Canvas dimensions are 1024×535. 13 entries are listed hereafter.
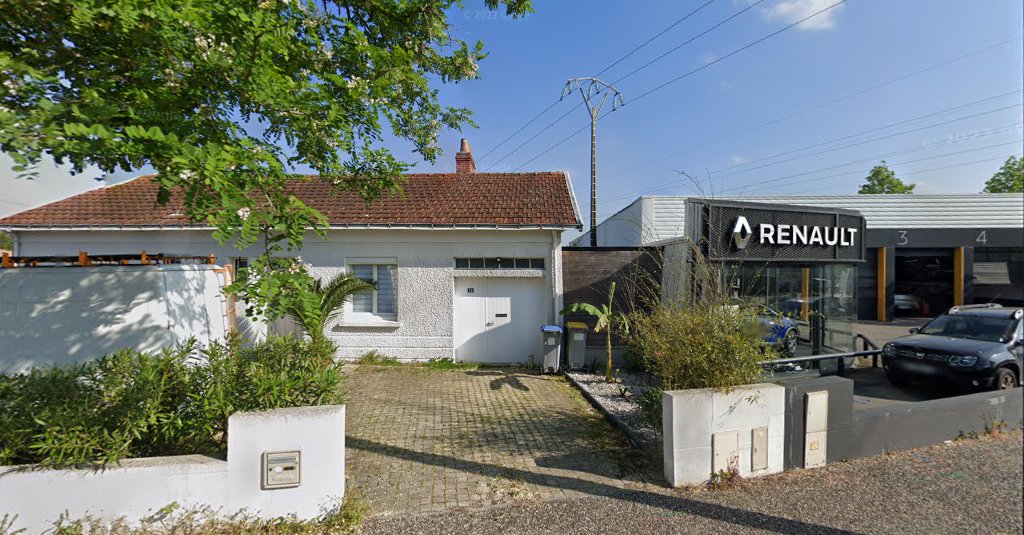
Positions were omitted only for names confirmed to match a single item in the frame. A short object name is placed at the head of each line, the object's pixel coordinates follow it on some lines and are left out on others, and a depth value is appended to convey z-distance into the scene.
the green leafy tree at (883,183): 35.41
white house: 9.20
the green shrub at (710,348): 4.14
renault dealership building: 14.67
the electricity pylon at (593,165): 15.02
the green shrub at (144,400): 3.03
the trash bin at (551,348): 8.50
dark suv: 6.61
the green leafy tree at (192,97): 2.91
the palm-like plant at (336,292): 8.58
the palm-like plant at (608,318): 7.82
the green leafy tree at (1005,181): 25.31
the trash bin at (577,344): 8.62
